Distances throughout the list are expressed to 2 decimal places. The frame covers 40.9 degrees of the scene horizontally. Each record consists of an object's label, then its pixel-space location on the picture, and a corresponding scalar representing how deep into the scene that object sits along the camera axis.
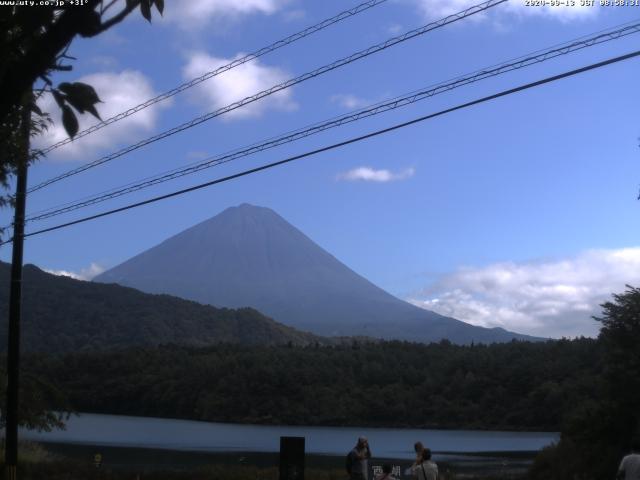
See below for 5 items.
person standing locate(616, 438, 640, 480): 9.25
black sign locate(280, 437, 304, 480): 13.38
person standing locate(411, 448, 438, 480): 11.55
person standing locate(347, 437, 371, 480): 13.23
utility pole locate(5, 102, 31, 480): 16.70
